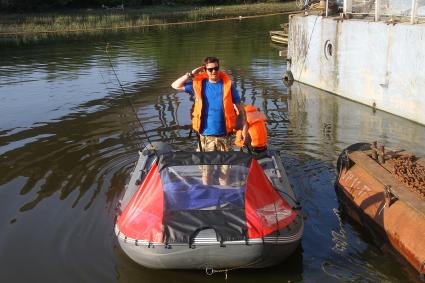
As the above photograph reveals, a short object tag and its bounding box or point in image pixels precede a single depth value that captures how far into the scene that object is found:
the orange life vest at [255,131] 7.88
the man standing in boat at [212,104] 6.69
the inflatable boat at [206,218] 5.36
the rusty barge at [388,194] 5.79
